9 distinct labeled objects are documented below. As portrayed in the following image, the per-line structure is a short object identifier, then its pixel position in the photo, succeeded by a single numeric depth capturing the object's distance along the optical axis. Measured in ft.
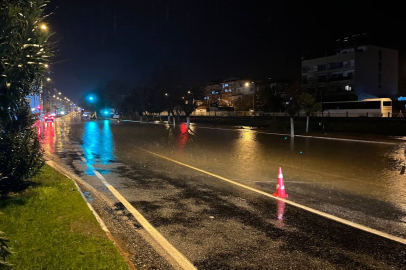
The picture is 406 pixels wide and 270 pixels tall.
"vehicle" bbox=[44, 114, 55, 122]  216.47
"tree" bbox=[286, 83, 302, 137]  105.09
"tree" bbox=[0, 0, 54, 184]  14.80
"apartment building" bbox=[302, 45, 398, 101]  194.08
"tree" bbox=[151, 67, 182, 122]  212.64
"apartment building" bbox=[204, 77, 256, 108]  294.25
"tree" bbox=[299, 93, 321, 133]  104.78
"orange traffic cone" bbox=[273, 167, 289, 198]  26.32
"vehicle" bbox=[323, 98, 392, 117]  134.51
